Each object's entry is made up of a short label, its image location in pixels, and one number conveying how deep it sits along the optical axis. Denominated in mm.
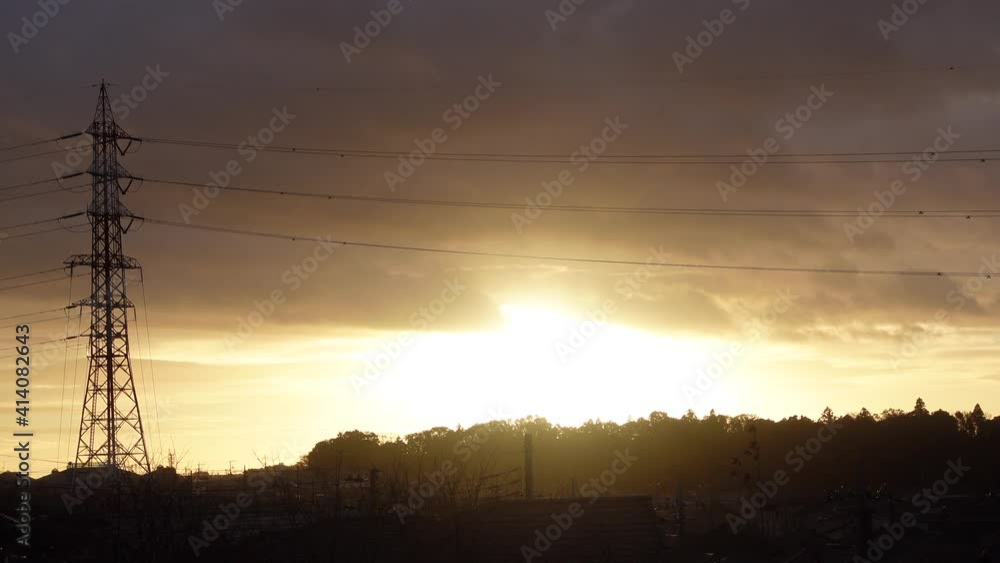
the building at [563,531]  48312
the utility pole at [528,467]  54250
